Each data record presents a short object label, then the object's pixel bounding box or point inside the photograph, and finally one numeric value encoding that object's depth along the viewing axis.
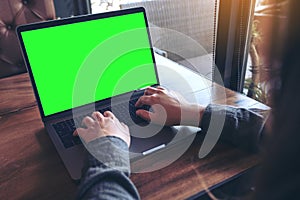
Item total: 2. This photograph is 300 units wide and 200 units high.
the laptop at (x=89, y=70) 0.77
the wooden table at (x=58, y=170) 0.60
